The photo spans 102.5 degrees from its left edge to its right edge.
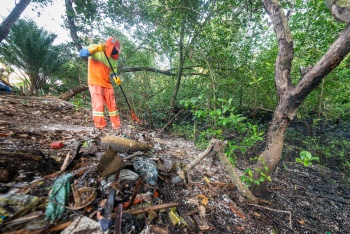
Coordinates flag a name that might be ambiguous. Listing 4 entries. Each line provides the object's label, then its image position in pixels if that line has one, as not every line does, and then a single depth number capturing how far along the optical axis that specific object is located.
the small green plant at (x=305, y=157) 1.18
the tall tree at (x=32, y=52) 6.24
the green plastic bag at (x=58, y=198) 1.01
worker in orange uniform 2.96
